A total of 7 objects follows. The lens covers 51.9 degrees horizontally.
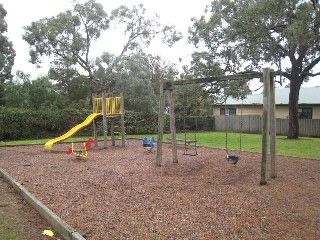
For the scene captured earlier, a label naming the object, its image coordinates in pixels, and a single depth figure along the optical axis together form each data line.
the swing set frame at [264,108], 7.51
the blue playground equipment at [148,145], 13.73
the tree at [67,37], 28.92
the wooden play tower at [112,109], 15.73
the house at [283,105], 29.11
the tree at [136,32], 31.97
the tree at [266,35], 15.77
